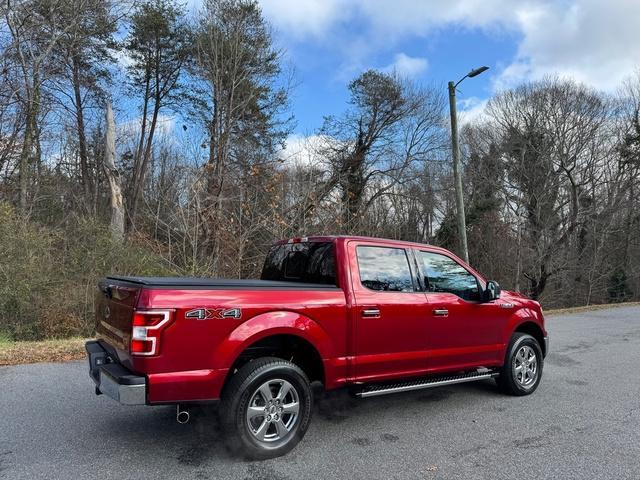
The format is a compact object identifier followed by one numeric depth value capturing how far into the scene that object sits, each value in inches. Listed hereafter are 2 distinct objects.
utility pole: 605.0
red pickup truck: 147.9
